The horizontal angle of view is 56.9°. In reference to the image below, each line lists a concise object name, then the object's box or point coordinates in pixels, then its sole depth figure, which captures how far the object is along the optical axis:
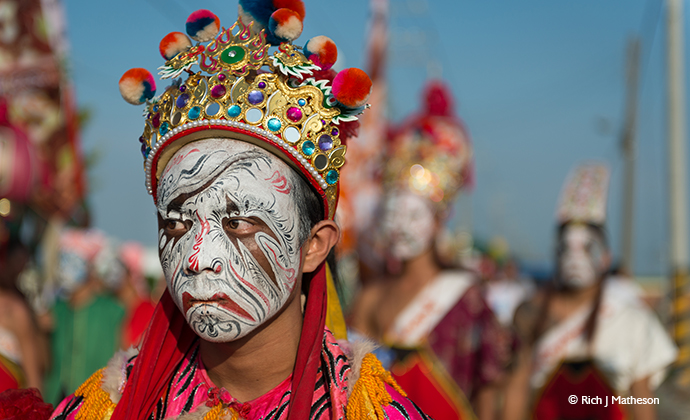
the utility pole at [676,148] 9.09
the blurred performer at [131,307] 8.32
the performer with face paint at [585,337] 5.26
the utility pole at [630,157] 17.50
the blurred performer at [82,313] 7.60
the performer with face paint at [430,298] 5.07
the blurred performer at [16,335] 4.31
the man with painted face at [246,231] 1.88
